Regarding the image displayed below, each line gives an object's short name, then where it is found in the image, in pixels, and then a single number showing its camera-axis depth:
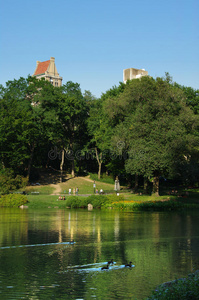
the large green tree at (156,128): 54.19
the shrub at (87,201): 53.16
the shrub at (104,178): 85.75
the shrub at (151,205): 50.88
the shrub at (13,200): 56.06
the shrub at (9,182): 60.92
